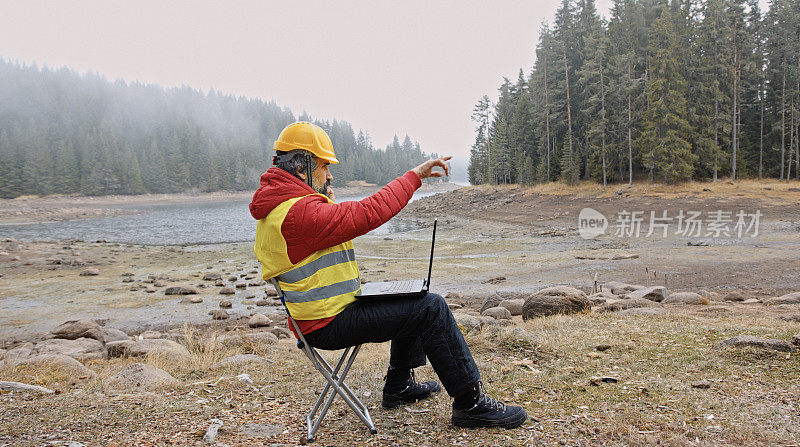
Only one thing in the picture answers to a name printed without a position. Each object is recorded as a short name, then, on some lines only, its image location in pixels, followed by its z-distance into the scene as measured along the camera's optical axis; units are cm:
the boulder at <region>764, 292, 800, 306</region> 852
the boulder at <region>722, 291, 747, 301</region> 991
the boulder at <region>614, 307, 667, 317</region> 737
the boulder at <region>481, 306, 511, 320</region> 851
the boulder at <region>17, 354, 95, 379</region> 552
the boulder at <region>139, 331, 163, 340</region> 952
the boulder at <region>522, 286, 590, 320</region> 798
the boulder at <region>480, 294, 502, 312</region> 1009
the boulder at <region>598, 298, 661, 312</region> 831
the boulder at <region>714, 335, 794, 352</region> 447
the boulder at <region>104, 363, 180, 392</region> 454
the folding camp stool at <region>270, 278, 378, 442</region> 309
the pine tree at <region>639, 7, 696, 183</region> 3612
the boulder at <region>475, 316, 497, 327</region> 717
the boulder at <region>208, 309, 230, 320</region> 1207
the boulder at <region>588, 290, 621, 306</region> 905
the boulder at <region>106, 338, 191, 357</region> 644
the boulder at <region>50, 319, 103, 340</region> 925
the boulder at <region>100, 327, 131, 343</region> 926
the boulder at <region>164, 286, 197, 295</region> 1534
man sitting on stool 276
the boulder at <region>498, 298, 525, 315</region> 927
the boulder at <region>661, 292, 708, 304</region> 868
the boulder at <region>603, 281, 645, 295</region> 1146
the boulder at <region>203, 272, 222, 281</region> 1812
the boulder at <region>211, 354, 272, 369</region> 550
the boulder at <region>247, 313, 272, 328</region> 1038
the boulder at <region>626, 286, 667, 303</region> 945
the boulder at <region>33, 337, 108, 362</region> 725
